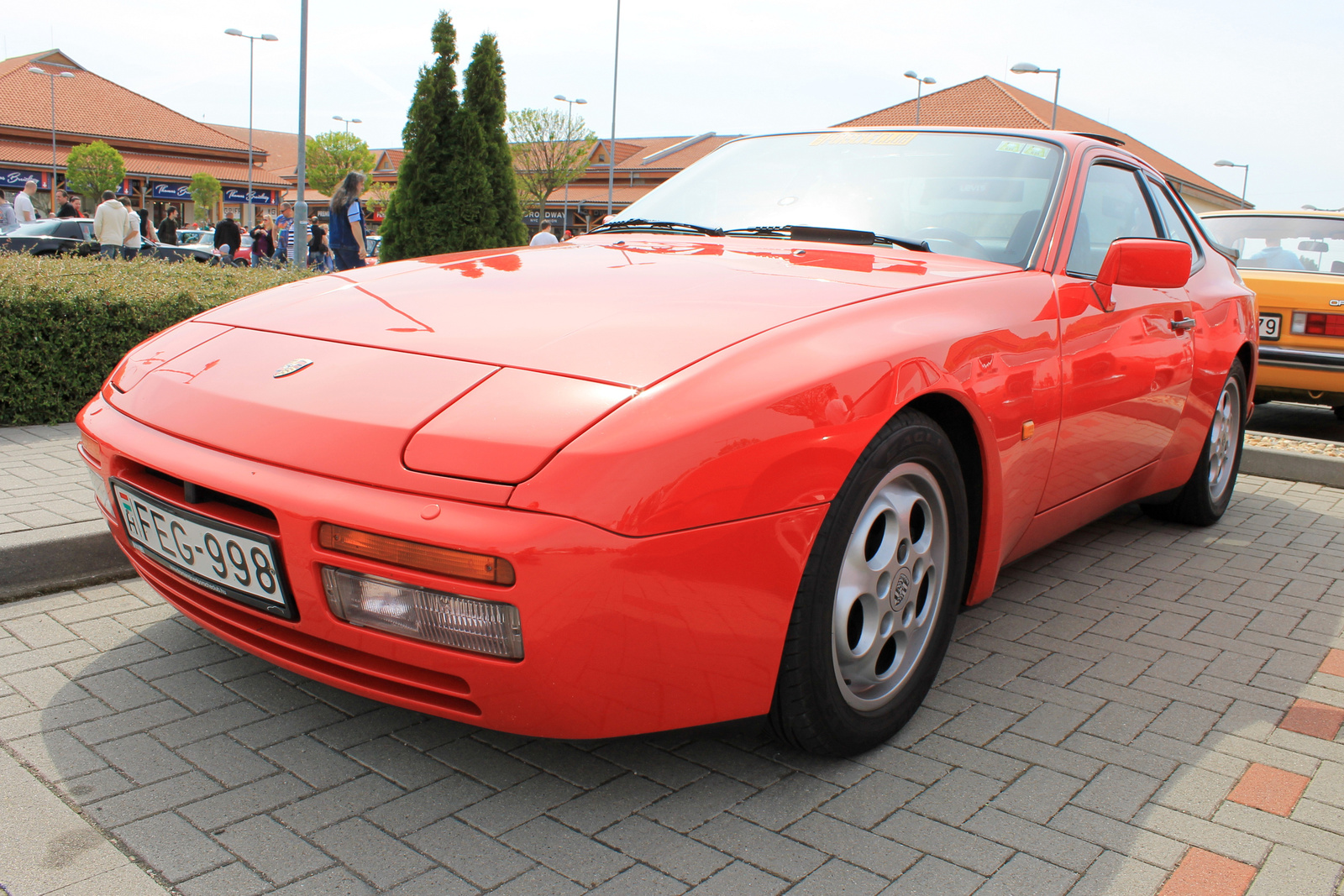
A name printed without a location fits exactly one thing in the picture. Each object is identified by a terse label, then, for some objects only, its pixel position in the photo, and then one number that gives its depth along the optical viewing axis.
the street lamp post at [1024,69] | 29.78
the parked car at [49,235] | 17.88
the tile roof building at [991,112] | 51.47
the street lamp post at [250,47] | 39.41
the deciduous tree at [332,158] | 71.38
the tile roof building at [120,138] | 52.56
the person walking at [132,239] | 13.56
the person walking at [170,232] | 23.36
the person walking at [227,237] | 18.92
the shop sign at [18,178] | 50.81
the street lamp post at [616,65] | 39.56
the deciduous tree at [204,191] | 56.03
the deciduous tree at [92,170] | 49.91
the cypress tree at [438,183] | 12.51
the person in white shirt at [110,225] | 13.23
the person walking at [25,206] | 17.66
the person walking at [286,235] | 20.85
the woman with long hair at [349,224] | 9.21
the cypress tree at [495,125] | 13.14
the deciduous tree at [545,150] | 55.16
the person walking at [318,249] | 17.72
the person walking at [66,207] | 19.97
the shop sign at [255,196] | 62.47
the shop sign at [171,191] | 57.81
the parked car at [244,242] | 22.32
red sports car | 1.69
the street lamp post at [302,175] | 17.34
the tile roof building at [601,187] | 59.59
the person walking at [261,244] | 20.89
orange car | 6.57
